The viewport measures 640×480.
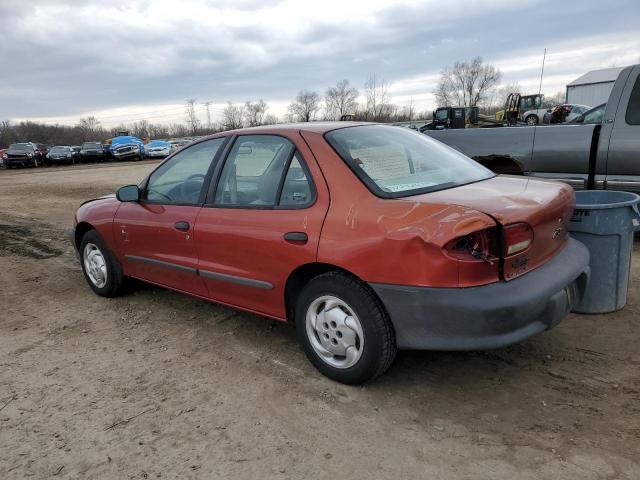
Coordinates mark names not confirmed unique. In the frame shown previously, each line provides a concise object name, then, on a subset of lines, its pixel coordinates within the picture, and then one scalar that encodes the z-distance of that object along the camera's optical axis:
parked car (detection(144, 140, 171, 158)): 34.31
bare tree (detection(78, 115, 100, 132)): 90.56
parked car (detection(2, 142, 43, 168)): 30.98
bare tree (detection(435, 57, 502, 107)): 88.50
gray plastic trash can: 3.65
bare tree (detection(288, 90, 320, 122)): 79.69
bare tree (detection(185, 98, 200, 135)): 96.40
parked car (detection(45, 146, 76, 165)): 32.66
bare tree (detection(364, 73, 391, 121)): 80.46
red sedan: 2.54
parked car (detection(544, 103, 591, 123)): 21.20
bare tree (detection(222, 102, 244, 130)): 87.36
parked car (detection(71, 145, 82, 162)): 35.00
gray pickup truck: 5.55
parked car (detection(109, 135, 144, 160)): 34.22
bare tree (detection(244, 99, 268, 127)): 86.81
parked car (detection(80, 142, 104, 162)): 34.09
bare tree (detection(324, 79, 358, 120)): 82.64
